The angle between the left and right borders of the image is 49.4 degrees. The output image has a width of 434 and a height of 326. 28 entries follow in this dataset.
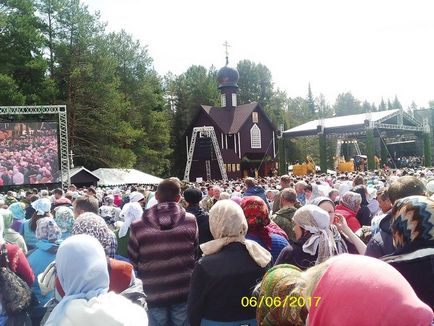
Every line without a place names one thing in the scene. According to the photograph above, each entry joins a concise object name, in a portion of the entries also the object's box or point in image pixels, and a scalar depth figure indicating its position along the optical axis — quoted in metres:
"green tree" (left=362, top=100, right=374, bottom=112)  125.56
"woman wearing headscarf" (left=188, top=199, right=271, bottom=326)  3.37
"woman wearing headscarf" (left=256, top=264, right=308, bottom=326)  2.38
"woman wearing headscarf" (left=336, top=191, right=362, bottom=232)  6.07
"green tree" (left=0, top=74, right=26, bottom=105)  30.38
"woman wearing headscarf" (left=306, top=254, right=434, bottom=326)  1.48
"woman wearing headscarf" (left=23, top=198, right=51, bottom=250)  6.30
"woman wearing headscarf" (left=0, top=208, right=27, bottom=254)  5.29
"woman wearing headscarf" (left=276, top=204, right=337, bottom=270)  3.54
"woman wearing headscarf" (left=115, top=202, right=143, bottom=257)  5.95
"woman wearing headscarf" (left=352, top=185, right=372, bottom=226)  6.85
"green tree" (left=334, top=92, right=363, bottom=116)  127.69
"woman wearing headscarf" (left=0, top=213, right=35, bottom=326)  3.65
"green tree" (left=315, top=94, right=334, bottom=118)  112.81
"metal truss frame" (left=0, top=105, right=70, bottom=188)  23.77
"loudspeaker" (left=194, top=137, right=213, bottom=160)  40.03
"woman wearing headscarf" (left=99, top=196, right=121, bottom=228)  8.52
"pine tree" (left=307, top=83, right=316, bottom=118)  110.94
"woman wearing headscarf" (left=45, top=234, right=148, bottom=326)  2.24
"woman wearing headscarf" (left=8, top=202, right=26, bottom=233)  7.27
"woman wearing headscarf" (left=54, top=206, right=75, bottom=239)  4.83
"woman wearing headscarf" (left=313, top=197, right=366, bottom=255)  3.91
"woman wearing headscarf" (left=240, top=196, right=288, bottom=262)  4.26
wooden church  41.25
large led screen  23.89
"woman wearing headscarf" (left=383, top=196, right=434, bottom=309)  2.54
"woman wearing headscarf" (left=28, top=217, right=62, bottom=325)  4.29
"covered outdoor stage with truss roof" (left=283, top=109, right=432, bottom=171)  30.53
